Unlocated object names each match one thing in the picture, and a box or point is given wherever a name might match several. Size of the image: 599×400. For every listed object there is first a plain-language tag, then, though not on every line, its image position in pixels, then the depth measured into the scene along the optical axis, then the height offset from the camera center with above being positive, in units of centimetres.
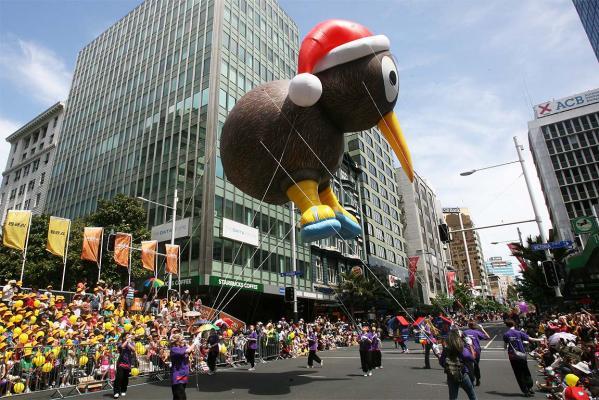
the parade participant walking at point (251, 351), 1409 -64
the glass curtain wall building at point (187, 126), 2819 +1913
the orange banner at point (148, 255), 1970 +414
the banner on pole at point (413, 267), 3972 +612
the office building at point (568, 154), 6512 +2767
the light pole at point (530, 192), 1581 +527
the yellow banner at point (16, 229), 1666 +490
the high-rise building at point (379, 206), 5062 +1709
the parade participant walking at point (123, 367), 915 -62
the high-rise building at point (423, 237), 6431 +1569
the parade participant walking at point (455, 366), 630 -69
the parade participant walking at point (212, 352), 1291 -55
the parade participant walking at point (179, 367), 705 -54
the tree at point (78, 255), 2384 +555
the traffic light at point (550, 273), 1383 +154
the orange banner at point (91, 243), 1852 +460
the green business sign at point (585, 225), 2244 +526
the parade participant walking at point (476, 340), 928 -43
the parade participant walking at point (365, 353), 1196 -78
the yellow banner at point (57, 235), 1795 +490
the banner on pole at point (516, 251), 2792 +499
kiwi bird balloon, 794 +445
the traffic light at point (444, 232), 1528 +350
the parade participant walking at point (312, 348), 1366 -62
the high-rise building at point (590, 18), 5006 +3914
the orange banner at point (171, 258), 1873 +375
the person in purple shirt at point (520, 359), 816 -82
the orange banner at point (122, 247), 1847 +432
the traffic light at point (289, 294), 1842 +171
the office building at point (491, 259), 18184 +2796
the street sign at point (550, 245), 1466 +269
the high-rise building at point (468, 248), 13138 +2569
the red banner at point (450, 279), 5462 +597
